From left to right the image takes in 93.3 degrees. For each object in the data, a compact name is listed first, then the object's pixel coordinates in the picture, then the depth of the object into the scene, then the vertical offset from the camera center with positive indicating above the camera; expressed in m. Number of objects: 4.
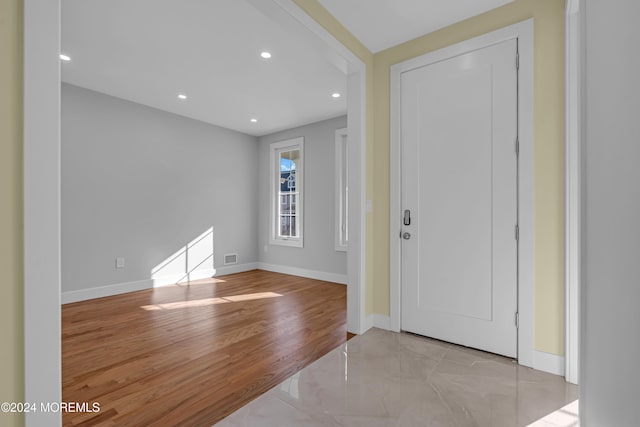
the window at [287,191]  5.46 +0.41
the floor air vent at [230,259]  5.50 -0.84
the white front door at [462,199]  2.22 +0.11
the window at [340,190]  4.89 +0.37
